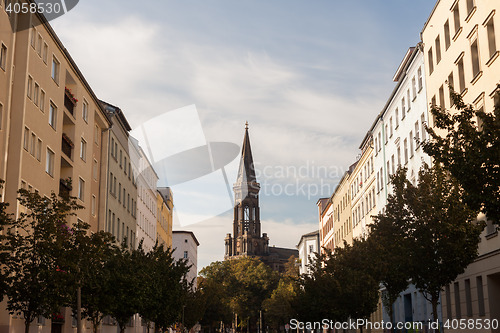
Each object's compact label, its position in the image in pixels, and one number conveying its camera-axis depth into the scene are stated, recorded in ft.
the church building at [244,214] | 614.34
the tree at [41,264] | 76.38
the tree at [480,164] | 52.37
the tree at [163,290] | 140.97
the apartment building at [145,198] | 237.04
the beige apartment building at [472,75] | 99.09
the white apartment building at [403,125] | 147.33
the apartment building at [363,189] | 217.56
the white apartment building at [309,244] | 435.53
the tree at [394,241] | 88.96
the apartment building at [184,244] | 430.61
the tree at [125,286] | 112.78
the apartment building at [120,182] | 181.57
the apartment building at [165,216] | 302.39
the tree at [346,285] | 136.46
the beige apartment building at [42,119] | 100.96
